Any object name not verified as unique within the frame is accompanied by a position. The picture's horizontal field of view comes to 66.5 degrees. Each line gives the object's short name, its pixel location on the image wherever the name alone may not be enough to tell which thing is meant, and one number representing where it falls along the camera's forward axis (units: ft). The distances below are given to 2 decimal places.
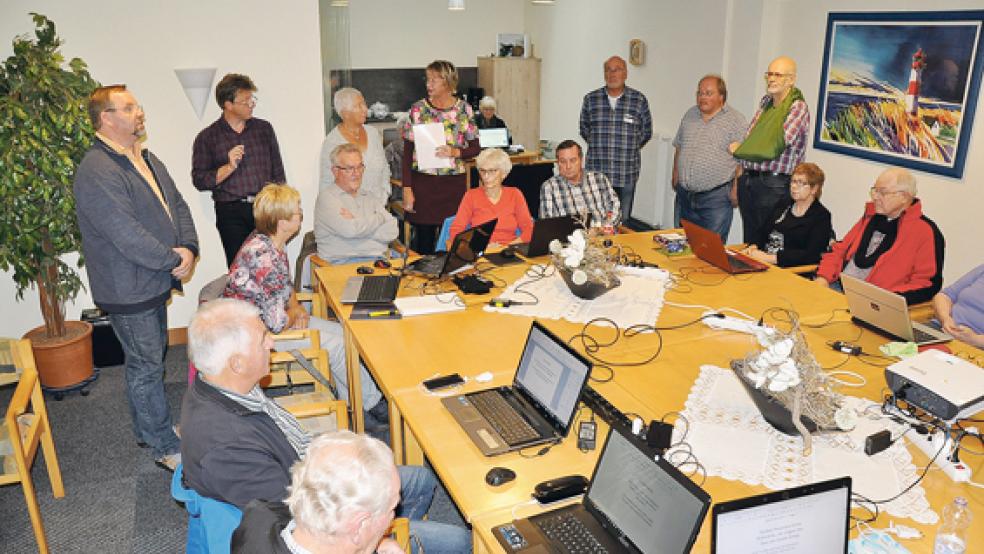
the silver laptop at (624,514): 6.05
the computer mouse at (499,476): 7.47
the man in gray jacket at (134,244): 11.11
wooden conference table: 7.42
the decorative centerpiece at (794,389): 7.86
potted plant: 12.74
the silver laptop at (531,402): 8.21
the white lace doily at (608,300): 11.76
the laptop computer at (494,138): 27.43
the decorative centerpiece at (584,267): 12.00
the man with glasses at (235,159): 15.46
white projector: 8.09
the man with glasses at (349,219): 14.65
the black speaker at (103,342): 15.72
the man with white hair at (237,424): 7.04
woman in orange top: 15.05
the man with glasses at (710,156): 18.99
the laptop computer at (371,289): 12.32
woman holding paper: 17.39
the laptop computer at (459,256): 12.81
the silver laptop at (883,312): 10.37
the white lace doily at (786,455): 7.39
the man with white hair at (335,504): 5.74
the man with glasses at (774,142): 17.58
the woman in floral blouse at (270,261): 11.89
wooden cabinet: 33.81
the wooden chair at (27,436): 9.70
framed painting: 16.43
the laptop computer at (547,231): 14.07
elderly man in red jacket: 13.03
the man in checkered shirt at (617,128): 20.44
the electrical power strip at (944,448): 7.48
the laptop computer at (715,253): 13.62
